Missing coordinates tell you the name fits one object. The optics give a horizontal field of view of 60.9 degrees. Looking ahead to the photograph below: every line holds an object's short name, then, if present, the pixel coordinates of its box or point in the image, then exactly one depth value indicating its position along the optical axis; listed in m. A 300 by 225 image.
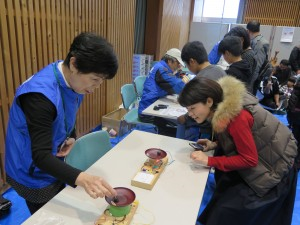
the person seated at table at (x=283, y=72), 5.91
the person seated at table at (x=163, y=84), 3.00
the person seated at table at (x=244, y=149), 1.40
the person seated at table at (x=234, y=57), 2.79
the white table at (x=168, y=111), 2.59
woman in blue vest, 0.98
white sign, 7.08
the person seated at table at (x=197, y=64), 2.32
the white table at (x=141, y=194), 1.08
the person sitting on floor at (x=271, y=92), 5.32
